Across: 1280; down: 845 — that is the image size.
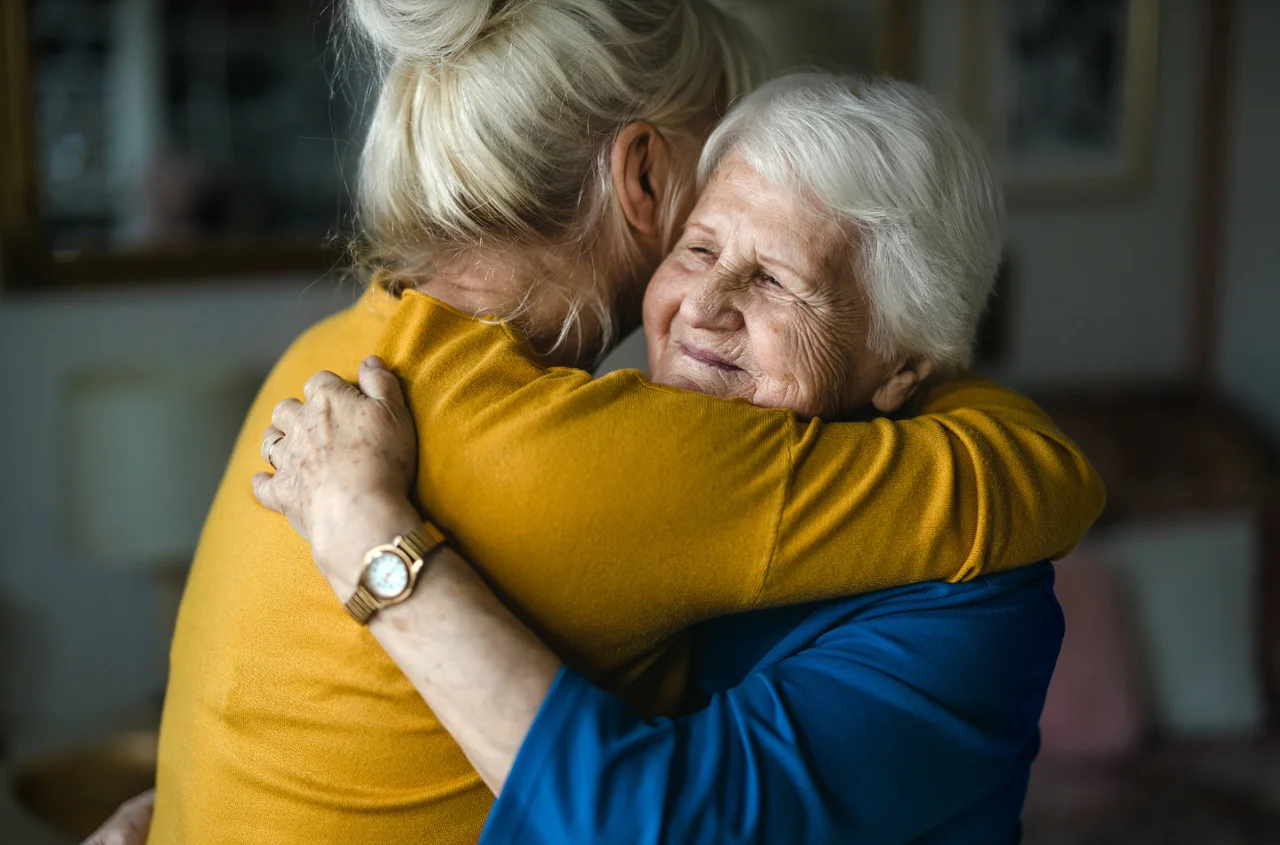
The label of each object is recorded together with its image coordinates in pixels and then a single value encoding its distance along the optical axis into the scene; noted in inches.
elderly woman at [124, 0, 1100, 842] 32.5
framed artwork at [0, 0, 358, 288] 112.9
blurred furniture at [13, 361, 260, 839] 97.1
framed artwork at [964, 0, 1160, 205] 149.6
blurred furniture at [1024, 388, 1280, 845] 113.0
